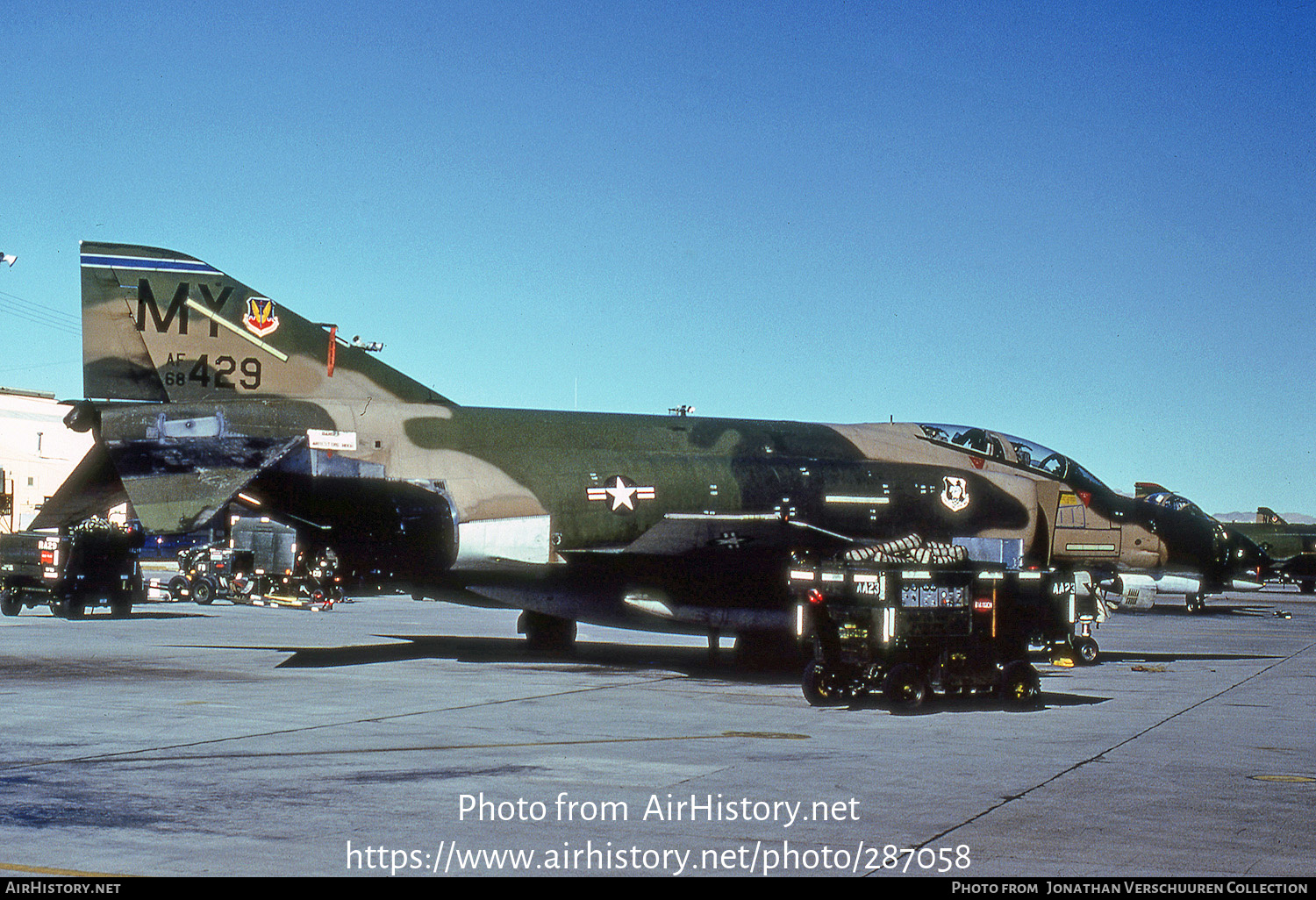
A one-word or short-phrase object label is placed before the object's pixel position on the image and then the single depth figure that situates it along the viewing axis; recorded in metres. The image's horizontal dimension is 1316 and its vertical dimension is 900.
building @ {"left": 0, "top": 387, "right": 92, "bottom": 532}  76.56
